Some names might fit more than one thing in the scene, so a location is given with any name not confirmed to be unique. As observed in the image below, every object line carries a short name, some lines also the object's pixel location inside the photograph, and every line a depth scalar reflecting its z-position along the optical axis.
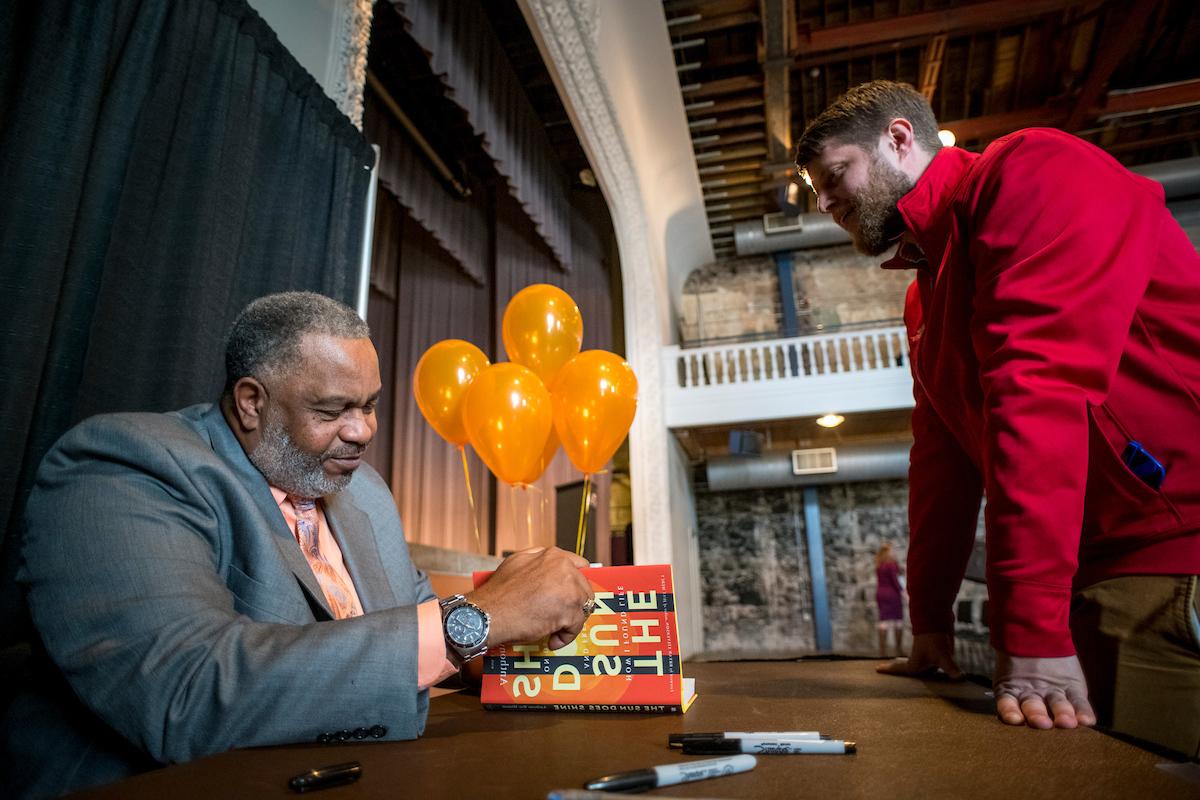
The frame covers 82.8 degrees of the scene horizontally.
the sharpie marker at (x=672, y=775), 0.51
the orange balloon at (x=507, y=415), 2.77
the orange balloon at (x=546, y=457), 3.14
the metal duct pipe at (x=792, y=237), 8.96
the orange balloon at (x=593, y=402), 2.92
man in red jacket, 0.86
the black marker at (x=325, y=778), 0.54
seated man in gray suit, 0.70
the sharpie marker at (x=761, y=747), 0.63
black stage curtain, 1.32
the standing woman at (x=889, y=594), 8.09
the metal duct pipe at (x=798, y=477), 8.85
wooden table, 0.52
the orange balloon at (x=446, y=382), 3.07
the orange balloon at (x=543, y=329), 3.13
